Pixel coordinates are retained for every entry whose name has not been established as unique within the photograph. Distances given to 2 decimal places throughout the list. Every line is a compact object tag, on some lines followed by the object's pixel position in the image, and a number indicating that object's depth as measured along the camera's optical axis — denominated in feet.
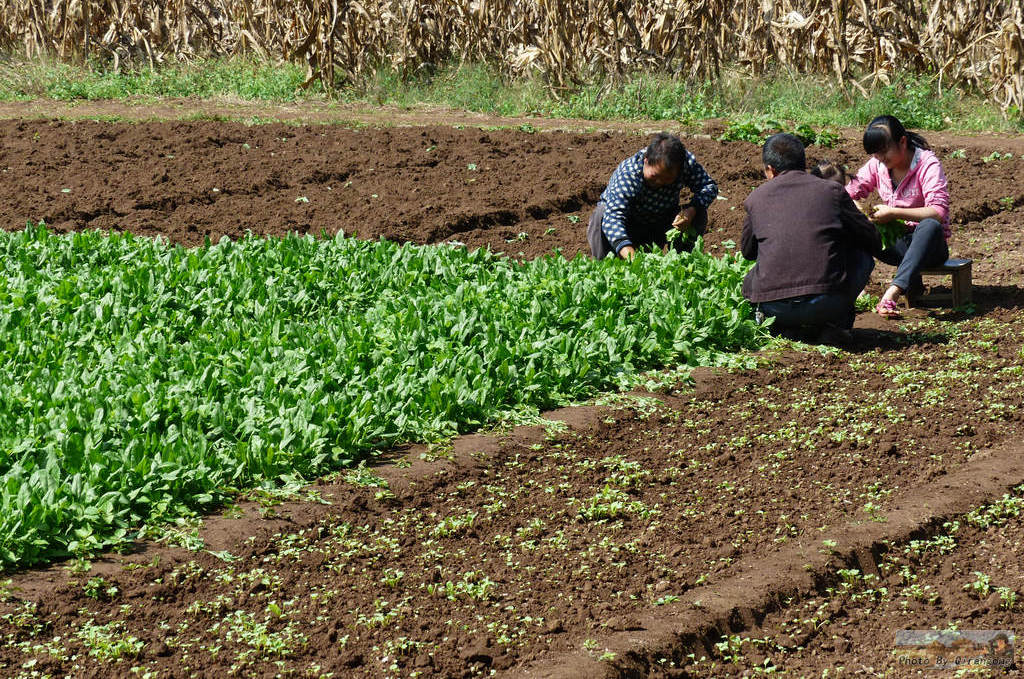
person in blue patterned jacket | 47.24
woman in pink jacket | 44.65
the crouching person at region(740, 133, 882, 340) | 40.70
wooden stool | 45.50
